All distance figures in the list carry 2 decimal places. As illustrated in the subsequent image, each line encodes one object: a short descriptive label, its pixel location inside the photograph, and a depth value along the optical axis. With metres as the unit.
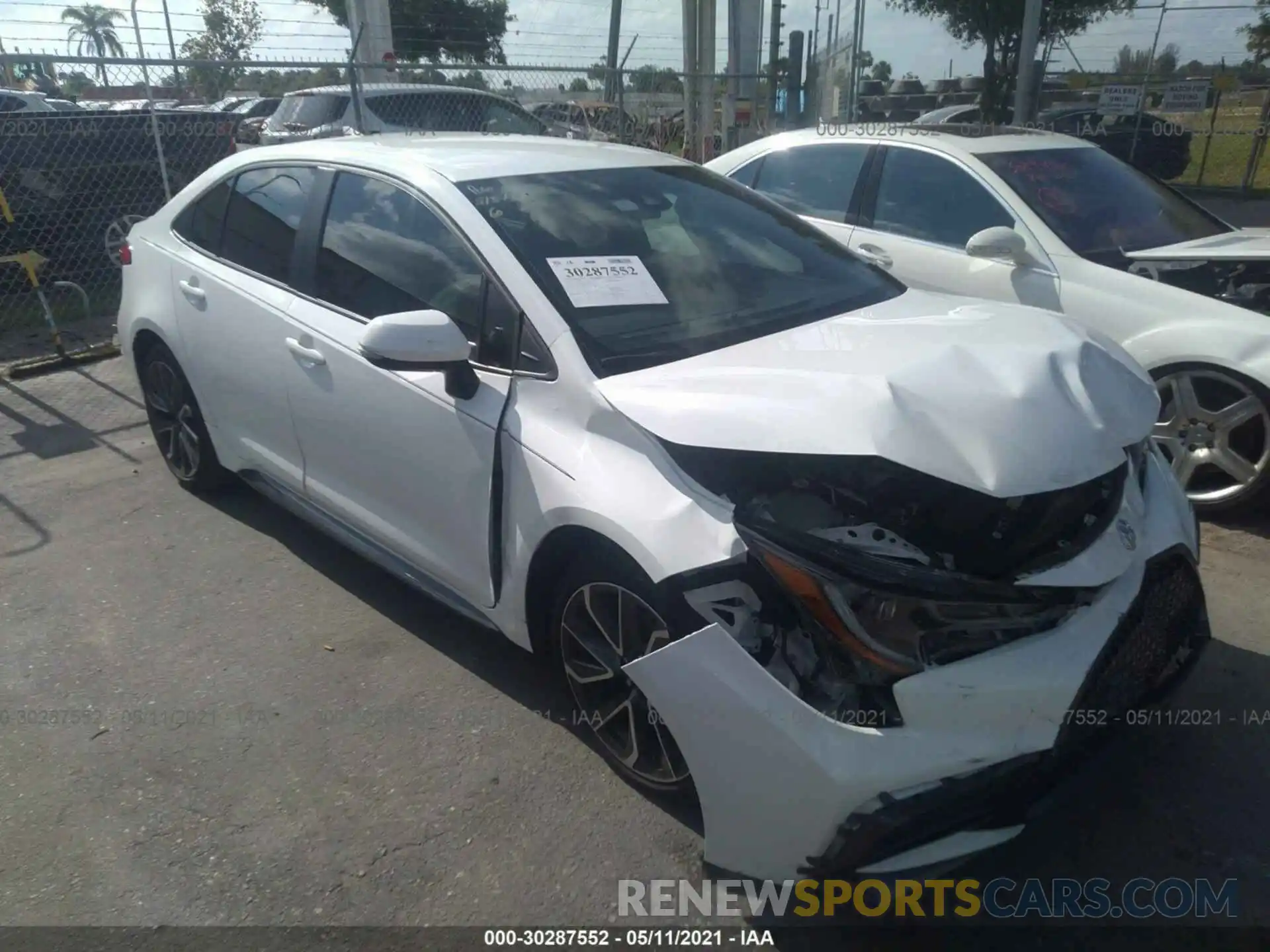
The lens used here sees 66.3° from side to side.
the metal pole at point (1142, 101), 13.52
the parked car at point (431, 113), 9.95
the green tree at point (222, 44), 9.98
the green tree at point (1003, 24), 19.69
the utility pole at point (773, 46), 12.62
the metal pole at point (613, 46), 10.59
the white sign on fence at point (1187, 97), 13.28
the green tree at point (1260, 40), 14.75
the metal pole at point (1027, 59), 10.22
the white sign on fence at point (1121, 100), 13.98
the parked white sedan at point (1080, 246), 4.13
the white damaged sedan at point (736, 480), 2.10
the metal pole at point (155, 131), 8.31
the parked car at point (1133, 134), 15.31
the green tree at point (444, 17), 25.97
